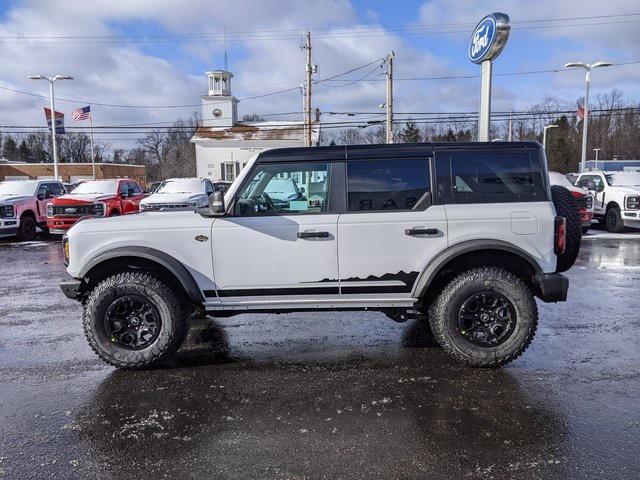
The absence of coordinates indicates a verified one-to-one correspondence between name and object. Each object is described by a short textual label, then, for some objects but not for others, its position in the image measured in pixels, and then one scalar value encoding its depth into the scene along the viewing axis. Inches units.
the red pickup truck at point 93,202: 591.2
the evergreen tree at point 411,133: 2145.2
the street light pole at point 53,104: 1133.7
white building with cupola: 1803.6
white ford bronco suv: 181.6
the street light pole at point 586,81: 1080.8
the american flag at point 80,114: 1259.5
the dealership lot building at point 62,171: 2420.0
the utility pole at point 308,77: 1311.5
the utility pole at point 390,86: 1347.2
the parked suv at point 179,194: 616.2
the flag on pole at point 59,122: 1211.2
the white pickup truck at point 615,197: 593.3
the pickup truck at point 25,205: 585.0
